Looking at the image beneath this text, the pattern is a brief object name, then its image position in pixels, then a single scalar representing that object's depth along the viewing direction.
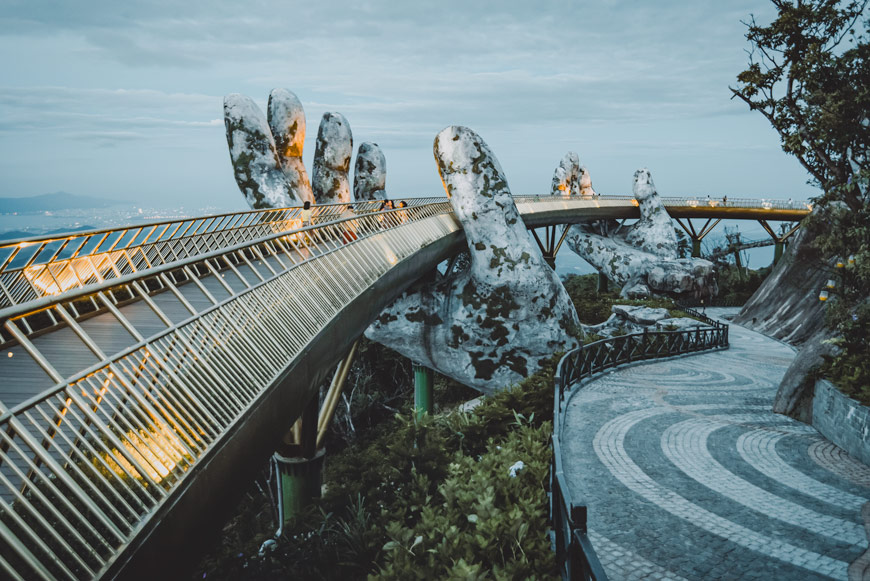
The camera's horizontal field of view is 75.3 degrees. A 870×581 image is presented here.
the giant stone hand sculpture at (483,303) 19.58
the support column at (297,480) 14.68
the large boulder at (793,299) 22.95
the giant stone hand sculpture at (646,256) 33.12
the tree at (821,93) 10.18
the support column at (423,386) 22.84
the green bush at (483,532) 4.84
